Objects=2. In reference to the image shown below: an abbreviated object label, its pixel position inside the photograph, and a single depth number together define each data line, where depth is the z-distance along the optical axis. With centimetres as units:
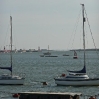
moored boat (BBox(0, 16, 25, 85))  7056
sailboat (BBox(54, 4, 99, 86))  6925
